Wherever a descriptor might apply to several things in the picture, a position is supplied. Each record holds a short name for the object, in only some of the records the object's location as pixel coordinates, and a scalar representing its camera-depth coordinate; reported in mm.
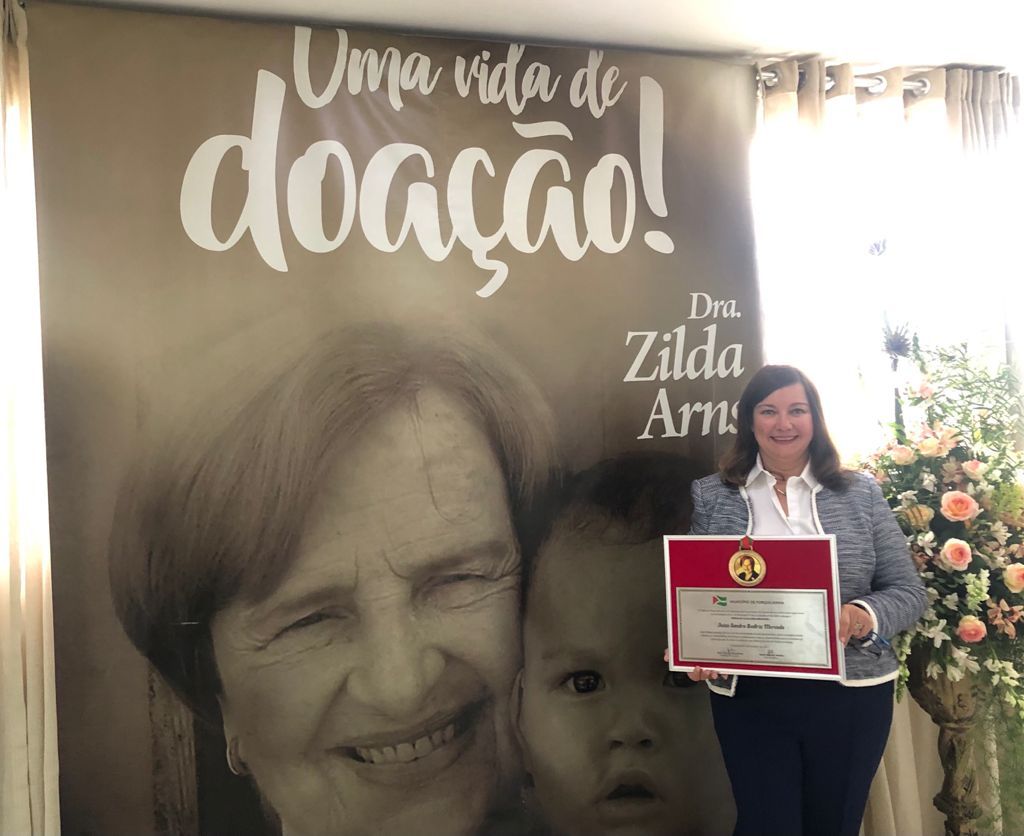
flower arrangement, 2158
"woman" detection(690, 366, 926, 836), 1947
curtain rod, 2830
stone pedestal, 2258
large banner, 2215
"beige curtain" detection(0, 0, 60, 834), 2121
